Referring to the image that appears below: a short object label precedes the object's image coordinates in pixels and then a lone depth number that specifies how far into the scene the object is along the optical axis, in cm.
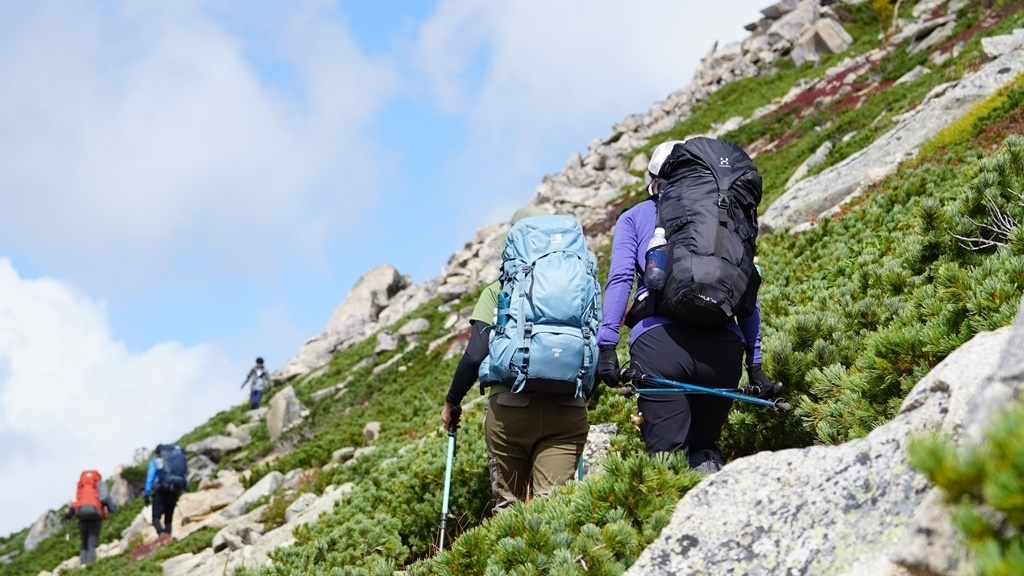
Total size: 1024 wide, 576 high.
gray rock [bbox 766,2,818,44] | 4834
